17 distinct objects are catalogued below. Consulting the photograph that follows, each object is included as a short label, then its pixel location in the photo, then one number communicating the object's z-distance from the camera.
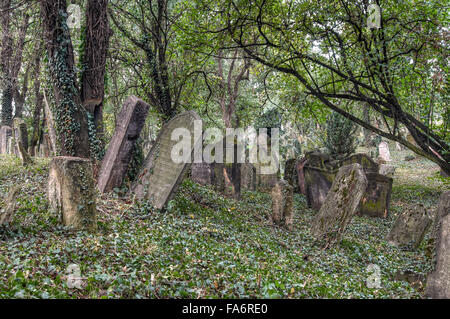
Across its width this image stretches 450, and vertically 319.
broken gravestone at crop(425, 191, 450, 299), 4.09
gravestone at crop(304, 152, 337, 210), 10.52
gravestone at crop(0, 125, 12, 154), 14.66
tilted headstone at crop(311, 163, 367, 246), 6.60
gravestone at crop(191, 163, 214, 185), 10.27
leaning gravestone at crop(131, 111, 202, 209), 6.16
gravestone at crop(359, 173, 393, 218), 10.30
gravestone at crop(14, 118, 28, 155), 13.11
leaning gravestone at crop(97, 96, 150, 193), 6.56
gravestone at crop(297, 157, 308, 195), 11.77
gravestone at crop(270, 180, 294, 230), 7.79
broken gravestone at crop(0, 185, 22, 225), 4.00
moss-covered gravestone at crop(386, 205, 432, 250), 7.30
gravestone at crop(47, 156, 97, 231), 4.53
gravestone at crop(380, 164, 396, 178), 16.08
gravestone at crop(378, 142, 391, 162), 24.80
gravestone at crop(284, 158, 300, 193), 13.13
